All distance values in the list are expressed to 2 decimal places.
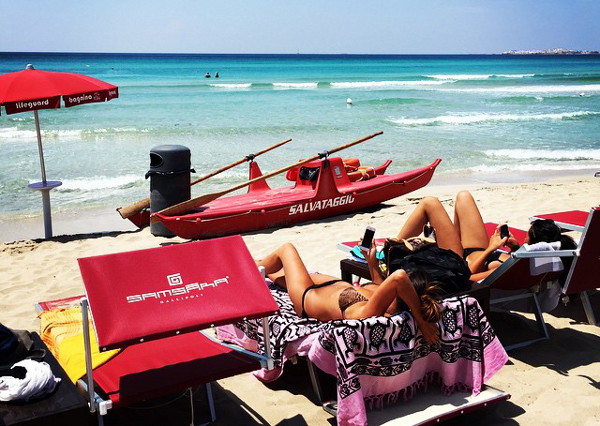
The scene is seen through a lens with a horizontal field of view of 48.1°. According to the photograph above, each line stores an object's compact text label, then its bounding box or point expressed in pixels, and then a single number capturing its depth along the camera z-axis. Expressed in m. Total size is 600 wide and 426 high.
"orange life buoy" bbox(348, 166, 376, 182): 9.77
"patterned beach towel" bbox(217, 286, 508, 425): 3.36
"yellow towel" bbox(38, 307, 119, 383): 3.56
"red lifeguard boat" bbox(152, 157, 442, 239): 7.98
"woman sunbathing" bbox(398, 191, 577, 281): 4.76
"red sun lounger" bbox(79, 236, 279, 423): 3.06
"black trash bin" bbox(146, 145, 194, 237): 8.15
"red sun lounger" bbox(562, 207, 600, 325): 4.36
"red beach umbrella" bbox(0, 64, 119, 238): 7.30
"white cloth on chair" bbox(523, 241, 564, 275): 4.34
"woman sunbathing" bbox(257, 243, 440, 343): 3.50
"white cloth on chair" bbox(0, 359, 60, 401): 2.87
